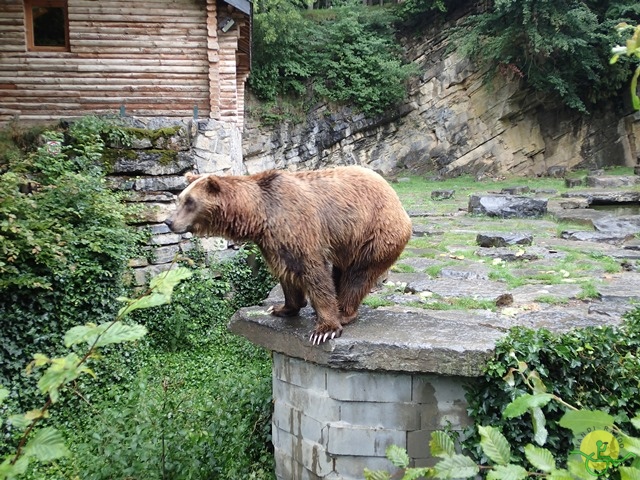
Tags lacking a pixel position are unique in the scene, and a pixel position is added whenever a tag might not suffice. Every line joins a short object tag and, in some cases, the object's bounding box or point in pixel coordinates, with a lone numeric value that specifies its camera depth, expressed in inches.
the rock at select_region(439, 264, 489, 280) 252.1
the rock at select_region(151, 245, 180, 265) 373.1
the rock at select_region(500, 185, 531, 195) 575.5
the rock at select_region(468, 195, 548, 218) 421.1
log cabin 398.6
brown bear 151.2
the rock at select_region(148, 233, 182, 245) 372.5
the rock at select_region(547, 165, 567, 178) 779.5
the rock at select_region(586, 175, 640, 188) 565.9
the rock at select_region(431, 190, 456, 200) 589.0
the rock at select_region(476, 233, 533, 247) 315.3
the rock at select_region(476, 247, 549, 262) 285.3
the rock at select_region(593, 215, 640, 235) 345.7
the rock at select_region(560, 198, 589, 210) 465.6
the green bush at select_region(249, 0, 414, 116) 843.4
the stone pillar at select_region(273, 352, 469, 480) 161.9
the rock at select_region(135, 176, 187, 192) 372.5
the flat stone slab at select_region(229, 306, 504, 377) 153.4
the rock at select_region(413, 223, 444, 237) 361.7
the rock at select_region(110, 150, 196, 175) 369.4
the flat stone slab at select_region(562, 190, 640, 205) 484.4
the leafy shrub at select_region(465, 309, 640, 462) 144.1
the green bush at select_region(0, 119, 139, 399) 276.8
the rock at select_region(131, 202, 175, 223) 367.6
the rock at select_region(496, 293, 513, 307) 202.7
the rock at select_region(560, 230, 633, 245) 325.7
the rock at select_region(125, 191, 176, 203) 369.4
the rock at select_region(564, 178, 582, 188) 605.1
